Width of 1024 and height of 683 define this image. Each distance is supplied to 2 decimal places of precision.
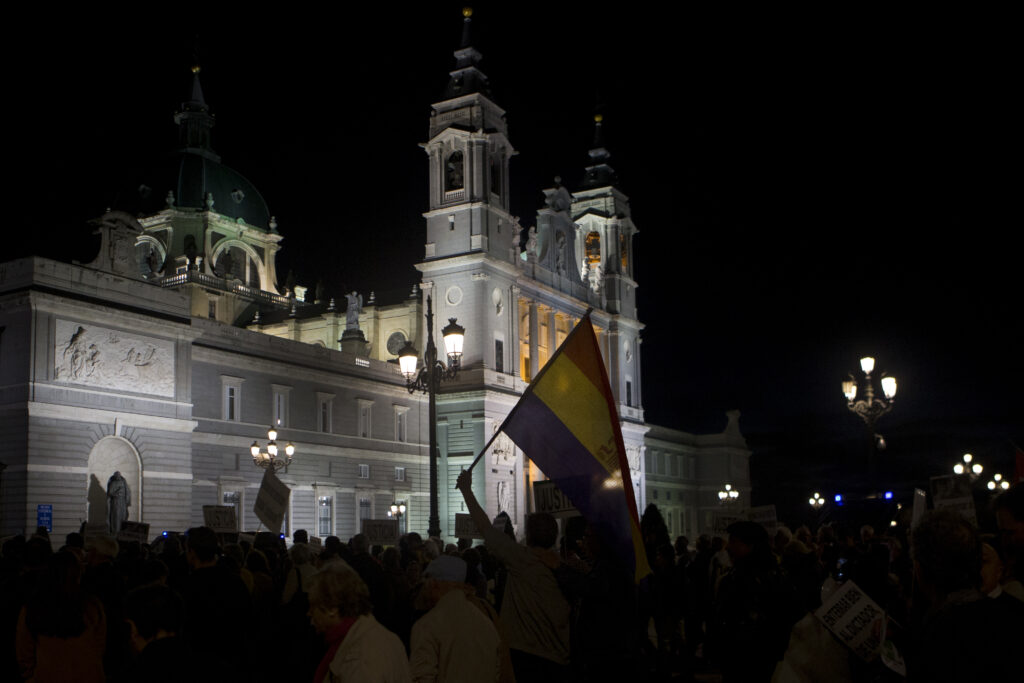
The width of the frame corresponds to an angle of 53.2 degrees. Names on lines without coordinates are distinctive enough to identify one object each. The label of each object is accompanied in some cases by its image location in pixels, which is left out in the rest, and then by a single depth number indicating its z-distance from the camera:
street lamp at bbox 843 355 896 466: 24.04
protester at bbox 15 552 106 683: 6.29
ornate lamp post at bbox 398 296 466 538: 21.31
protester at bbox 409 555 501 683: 5.69
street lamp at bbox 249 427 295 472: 28.59
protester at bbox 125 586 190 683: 4.23
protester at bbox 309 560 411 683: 4.93
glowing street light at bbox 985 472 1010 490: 36.16
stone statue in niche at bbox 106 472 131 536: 31.08
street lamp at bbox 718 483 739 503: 69.74
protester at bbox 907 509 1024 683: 3.24
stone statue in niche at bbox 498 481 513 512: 51.38
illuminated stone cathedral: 30.56
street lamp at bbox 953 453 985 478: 32.91
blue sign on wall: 29.30
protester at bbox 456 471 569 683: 6.90
